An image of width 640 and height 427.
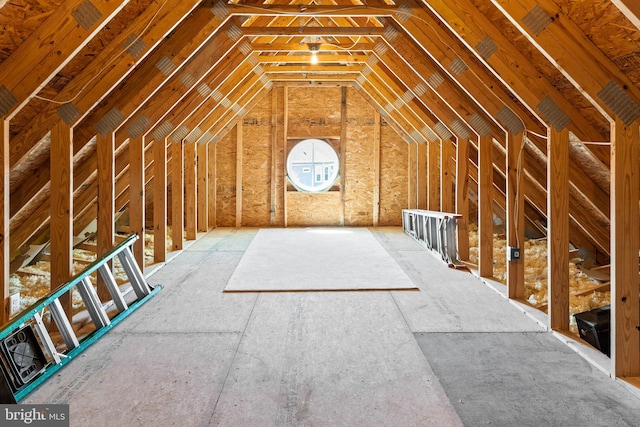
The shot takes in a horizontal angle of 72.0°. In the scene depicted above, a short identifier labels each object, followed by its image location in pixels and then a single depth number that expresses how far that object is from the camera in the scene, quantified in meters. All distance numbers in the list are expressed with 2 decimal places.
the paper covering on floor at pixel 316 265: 3.88
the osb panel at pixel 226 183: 8.44
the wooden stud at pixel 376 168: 8.41
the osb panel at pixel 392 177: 8.50
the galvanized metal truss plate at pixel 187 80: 3.98
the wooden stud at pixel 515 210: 3.30
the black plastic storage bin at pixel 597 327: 2.51
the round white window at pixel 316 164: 12.83
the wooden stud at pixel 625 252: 2.04
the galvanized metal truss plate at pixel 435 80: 4.17
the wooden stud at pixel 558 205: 2.65
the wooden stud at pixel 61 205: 2.87
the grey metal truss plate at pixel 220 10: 3.45
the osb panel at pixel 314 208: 8.56
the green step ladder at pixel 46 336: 1.98
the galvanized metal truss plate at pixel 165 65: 3.45
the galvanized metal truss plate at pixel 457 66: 3.52
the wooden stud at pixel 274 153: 8.38
